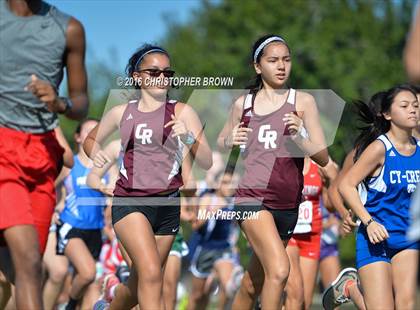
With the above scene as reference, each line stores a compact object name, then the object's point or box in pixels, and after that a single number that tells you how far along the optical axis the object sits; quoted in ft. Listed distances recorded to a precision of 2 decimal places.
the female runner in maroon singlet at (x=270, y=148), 57.41
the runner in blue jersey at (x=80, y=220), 82.02
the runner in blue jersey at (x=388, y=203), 51.96
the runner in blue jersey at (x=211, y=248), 93.61
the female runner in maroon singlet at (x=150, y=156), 54.34
